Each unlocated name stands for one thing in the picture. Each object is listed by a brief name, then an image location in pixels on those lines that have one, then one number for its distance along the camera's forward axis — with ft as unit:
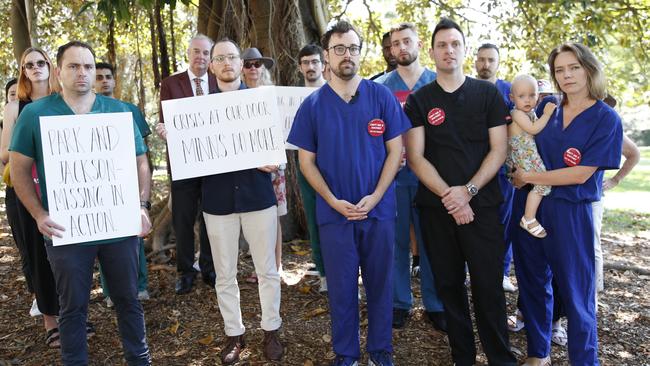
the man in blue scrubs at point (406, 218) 12.97
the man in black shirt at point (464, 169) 10.16
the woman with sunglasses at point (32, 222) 12.14
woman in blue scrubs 9.60
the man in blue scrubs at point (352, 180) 10.31
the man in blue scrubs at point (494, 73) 13.39
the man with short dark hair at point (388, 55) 15.59
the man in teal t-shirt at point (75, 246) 9.37
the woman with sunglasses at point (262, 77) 14.38
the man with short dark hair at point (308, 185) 14.40
